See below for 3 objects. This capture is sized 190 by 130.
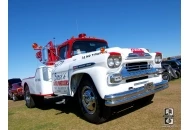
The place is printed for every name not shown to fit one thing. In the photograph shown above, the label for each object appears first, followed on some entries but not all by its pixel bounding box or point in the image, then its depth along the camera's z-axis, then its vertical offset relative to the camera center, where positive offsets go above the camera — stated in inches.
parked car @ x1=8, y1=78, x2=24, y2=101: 524.4 -73.5
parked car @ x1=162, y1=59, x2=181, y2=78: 534.6 -2.0
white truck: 160.1 -10.9
